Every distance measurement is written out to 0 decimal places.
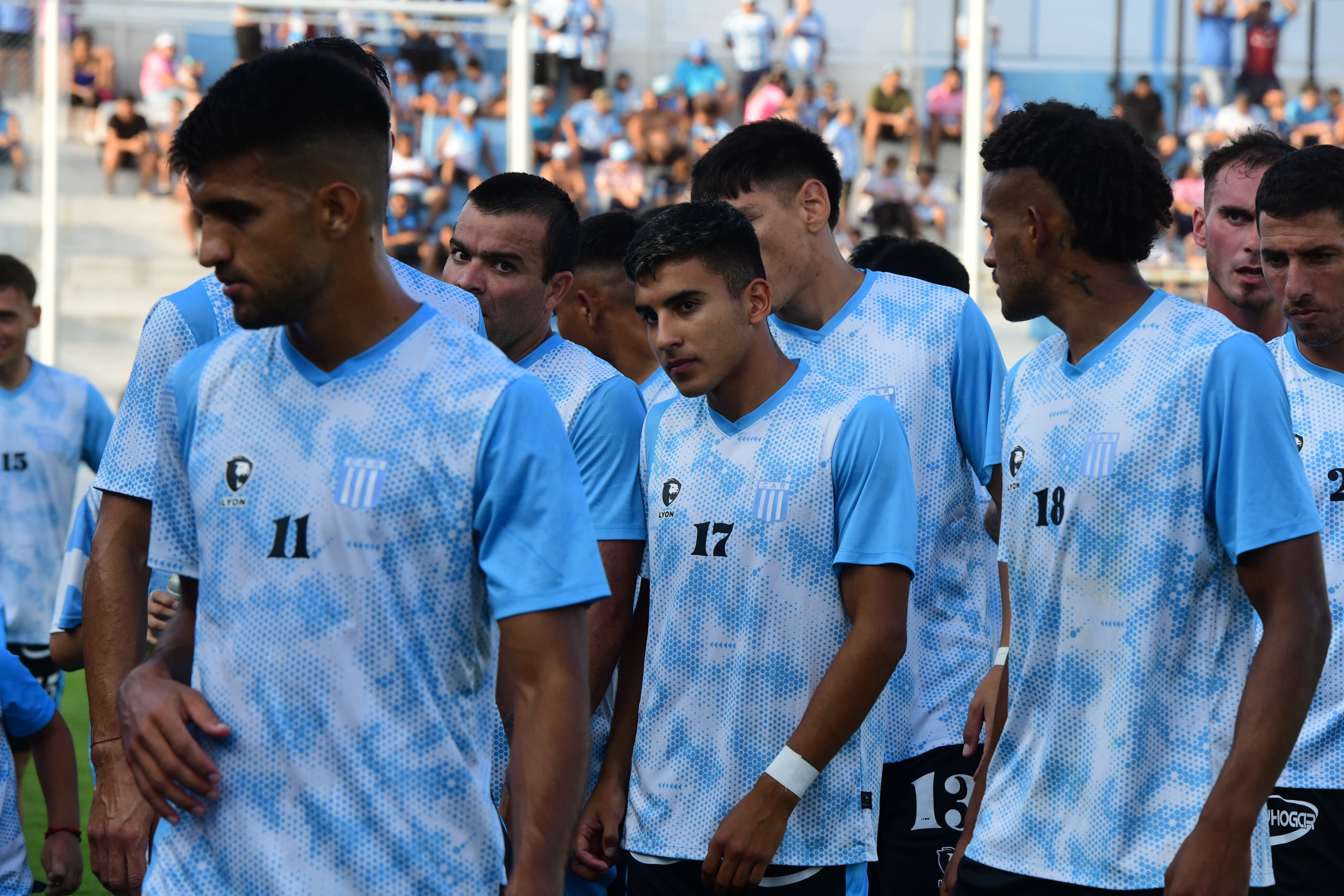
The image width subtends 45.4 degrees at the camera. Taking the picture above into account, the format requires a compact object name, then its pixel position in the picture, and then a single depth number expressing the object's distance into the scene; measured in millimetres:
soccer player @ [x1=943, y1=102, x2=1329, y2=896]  2646
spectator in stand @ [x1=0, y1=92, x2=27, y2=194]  16469
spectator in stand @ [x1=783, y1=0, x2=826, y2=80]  19375
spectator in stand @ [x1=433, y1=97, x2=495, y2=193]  18375
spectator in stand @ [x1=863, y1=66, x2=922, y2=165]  19062
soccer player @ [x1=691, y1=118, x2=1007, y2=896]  3988
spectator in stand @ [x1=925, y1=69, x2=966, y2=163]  18625
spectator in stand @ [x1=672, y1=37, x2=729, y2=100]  19219
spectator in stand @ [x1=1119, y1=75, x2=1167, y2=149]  18141
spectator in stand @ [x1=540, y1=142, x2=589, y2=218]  18594
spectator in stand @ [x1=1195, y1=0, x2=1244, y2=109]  18391
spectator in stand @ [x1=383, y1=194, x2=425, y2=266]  17297
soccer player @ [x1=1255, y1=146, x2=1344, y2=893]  3674
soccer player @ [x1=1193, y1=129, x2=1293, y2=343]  4480
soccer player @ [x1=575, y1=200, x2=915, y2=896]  3240
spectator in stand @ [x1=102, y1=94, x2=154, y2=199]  17734
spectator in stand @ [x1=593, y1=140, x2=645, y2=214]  18859
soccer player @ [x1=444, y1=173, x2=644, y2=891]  3729
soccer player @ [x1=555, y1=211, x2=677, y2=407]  5008
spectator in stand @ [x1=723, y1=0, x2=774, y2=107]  19203
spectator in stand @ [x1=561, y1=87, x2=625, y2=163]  19203
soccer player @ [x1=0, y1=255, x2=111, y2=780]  7719
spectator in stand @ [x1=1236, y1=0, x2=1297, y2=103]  18469
